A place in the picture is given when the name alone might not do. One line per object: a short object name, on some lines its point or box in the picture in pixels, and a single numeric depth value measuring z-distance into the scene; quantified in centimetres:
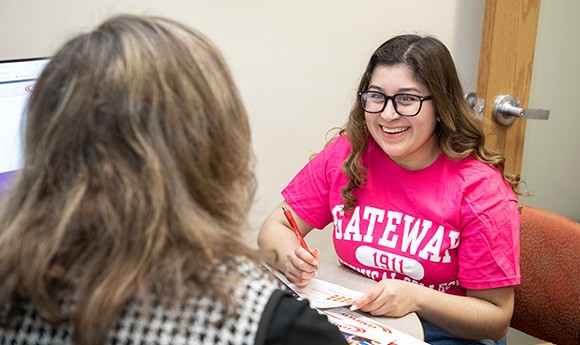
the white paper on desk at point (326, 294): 227
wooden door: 280
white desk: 222
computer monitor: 230
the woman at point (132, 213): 173
